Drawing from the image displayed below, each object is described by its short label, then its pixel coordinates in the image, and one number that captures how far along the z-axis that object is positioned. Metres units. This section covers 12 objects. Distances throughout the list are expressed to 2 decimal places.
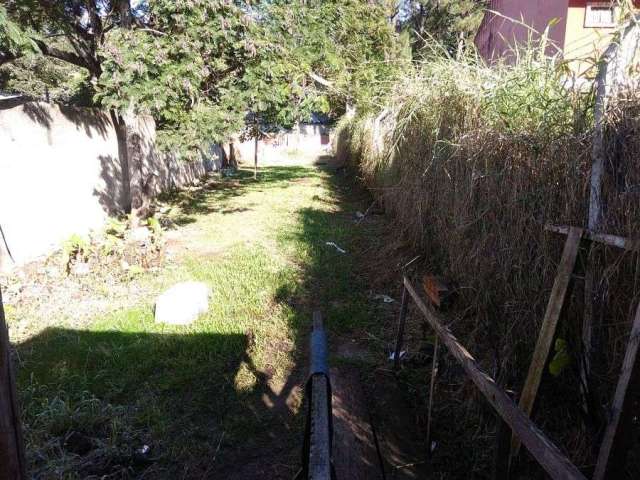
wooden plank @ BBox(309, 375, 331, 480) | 0.92
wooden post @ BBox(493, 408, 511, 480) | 2.00
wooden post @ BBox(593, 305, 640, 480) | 1.59
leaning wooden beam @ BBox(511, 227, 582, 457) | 1.98
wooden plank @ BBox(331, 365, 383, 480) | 2.37
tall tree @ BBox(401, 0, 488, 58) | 28.27
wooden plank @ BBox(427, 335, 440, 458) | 2.66
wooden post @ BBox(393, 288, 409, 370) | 3.39
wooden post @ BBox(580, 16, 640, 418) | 1.93
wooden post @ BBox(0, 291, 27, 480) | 1.09
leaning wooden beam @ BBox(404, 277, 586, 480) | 1.36
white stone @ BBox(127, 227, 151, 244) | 6.14
